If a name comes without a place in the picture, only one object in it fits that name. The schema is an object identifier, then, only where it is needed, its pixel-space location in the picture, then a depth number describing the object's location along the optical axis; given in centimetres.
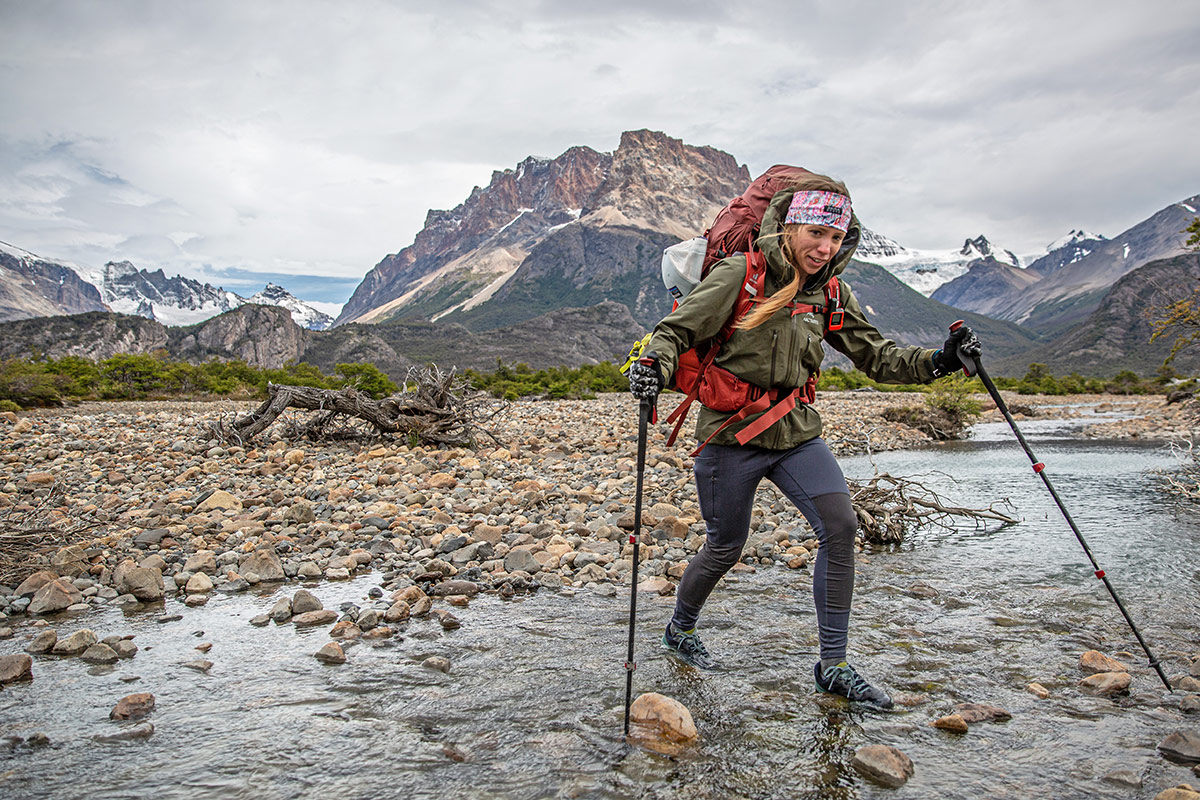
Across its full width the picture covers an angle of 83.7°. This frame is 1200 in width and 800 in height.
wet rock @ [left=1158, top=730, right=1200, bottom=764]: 297
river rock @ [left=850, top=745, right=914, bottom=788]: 288
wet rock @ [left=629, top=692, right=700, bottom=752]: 324
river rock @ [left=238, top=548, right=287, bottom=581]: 602
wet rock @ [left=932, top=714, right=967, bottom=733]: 332
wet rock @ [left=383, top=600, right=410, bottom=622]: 489
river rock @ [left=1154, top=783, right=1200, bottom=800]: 255
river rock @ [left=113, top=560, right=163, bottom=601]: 545
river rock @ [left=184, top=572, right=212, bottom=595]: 564
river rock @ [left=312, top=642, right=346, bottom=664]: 419
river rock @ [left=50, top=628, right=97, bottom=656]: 427
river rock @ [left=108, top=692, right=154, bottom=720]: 343
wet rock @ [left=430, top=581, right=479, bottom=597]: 565
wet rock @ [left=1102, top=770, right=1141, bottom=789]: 279
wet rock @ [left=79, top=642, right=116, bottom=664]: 418
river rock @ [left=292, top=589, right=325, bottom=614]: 512
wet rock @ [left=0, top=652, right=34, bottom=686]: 384
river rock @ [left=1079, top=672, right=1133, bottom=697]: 371
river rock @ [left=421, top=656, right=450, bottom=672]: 409
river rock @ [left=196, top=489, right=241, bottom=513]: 788
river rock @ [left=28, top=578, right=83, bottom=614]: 505
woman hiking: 375
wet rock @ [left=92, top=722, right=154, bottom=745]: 320
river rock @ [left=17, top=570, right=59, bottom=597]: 522
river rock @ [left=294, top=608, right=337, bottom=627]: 491
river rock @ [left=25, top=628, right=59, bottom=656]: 427
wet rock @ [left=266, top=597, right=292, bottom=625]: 499
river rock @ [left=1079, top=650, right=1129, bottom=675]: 396
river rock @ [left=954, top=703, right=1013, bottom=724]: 343
